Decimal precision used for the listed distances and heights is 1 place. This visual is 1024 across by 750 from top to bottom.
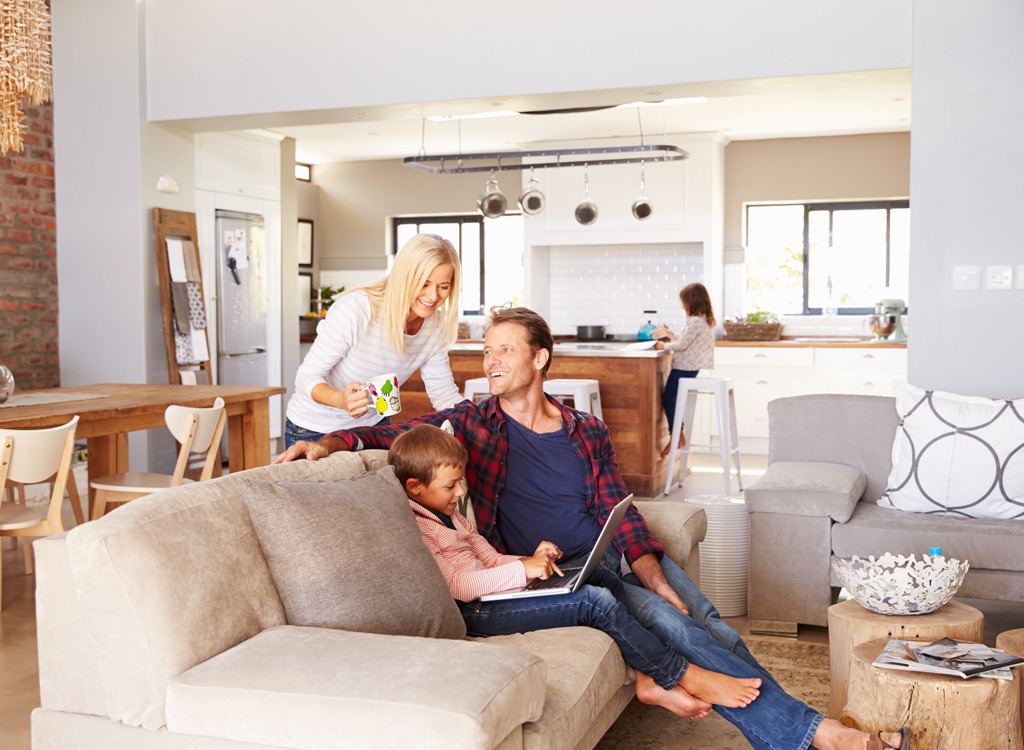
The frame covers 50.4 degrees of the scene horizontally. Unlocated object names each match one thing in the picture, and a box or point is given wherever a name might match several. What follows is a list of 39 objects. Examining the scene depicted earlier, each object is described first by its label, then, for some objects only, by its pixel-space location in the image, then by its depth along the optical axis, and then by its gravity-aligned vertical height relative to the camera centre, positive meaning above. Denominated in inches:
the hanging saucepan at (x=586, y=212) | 318.7 +27.5
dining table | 170.2 -17.7
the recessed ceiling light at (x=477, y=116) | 307.9 +54.4
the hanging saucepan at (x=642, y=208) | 312.5 +28.2
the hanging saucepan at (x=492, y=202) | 305.0 +29.1
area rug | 113.7 -45.6
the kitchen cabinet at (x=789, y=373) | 322.0 -20.2
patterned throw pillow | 146.9 -21.1
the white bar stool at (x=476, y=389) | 259.1 -20.0
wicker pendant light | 148.6 +33.9
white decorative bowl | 106.9 -27.5
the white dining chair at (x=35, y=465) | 151.0 -22.9
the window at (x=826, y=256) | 351.3 +16.6
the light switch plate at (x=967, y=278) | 180.2 +4.8
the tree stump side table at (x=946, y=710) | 91.4 -34.2
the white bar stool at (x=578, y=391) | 246.2 -19.4
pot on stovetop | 359.3 -9.3
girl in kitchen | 272.4 -10.9
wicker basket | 339.3 -7.8
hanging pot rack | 280.2 +40.8
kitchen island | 262.7 -22.6
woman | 120.1 -3.7
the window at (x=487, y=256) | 396.8 +18.2
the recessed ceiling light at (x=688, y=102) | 284.8 +54.4
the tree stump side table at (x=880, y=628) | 105.2 -31.3
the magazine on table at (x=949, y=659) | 92.7 -30.9
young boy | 94.9 -26.3
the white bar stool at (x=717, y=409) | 262.2 -26.1
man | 112.4 -17.3
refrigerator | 292.0 +1.3
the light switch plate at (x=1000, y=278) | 178.2 +4.8
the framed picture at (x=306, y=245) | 401.1 +22.3
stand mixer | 331.9 -4.7
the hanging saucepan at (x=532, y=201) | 317.4 +30.6
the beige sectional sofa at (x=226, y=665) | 69.4 -24.4
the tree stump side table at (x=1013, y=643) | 102.1 -32.1
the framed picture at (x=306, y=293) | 402.6 +4.5
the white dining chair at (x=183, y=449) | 174.2 -23.4
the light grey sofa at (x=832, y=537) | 140.3 -30.6
